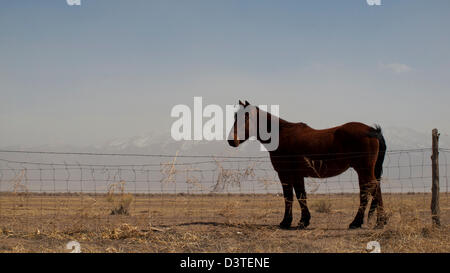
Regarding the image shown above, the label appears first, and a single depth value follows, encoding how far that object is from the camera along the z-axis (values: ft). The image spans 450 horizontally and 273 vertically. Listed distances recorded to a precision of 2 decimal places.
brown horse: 32.99
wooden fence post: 32.83
